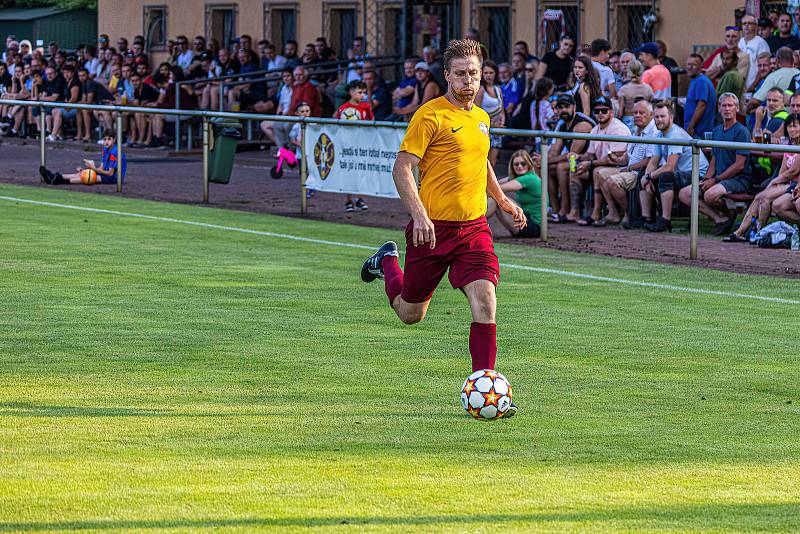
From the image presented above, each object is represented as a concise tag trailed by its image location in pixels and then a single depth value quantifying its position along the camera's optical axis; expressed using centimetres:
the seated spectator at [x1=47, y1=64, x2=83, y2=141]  3381
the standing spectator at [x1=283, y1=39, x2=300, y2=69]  3197
